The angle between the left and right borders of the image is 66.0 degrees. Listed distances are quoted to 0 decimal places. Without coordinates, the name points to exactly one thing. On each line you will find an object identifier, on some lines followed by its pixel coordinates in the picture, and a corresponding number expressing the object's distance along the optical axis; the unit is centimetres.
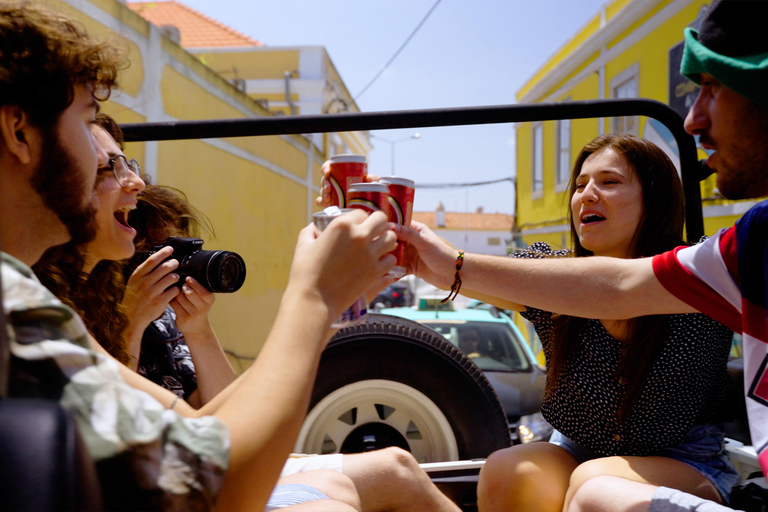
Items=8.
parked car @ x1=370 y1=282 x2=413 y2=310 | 2024
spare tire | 233
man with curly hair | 70
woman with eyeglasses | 158
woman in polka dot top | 169
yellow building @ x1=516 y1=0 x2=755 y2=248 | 730
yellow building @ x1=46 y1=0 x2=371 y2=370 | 558
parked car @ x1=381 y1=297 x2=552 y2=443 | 353
